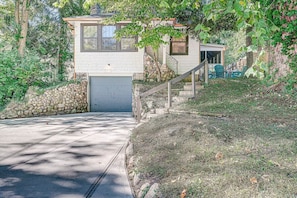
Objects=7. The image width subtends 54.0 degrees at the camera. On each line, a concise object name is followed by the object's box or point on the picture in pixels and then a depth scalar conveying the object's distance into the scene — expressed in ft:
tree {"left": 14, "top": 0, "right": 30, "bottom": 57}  52.70
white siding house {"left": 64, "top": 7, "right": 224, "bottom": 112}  50.06
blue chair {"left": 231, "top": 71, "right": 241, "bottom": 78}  60.19
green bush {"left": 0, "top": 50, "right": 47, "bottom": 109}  42.96
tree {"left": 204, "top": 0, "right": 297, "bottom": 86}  8.36
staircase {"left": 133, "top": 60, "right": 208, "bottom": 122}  29.58
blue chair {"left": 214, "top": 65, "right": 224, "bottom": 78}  55.21
